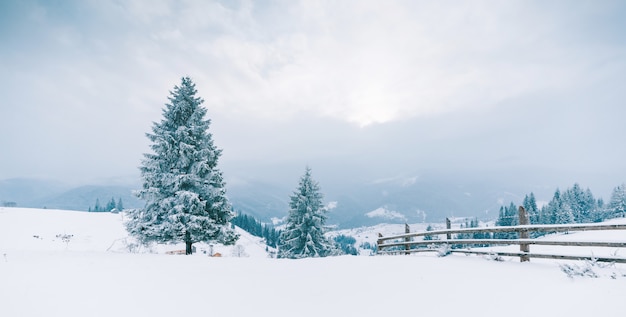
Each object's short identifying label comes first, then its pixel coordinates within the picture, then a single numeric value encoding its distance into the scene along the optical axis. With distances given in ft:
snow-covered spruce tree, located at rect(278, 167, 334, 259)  98.32
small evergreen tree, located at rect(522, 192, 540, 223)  263.04
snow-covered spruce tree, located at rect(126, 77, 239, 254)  58.65
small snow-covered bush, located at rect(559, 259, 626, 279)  25.97
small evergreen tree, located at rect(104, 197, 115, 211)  505.25
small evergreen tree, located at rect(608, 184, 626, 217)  242.78
